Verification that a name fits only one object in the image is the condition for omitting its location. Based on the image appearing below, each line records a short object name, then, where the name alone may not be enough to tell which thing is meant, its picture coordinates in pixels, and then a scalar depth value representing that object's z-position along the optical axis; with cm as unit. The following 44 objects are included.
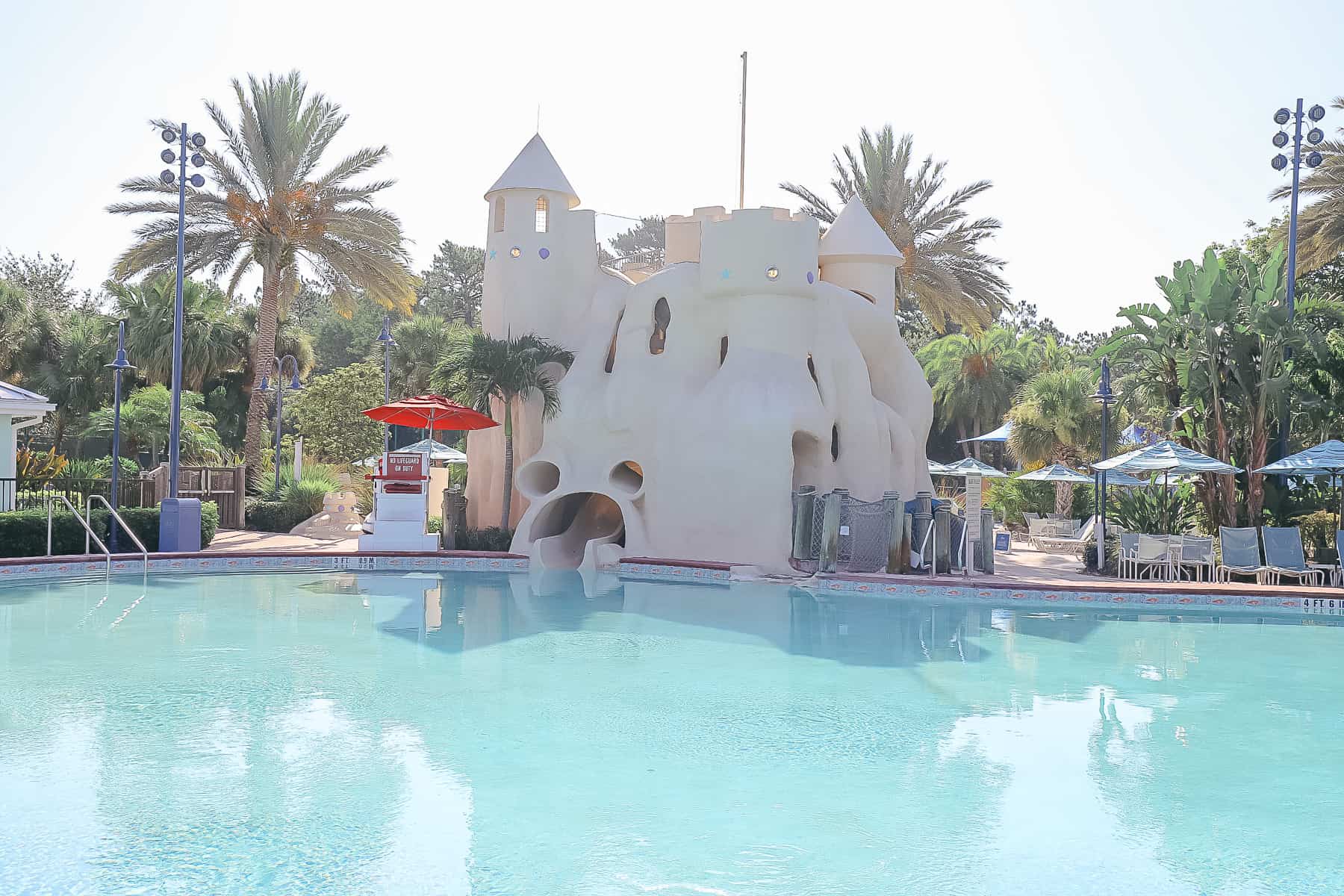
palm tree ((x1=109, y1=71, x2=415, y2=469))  2512
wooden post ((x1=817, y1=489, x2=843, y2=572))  1798
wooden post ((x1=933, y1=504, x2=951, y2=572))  1811
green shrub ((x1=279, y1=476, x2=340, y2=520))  2502
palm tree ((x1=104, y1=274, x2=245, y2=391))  3080
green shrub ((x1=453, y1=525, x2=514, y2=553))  2106
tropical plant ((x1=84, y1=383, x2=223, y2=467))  2819
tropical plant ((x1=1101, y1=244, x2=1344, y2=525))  1914
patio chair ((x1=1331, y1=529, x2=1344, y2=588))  1739
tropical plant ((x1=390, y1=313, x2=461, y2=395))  3638
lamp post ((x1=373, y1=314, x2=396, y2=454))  2429
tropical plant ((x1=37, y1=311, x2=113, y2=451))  3262
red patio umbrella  2033
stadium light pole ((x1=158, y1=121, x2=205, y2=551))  1939
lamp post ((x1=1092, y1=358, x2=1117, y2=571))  1916
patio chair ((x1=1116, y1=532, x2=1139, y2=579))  1858
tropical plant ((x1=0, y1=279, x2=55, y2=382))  3241
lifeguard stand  2055
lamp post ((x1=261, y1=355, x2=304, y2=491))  2523
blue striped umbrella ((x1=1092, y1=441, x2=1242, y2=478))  1780
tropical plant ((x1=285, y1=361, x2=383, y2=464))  3127
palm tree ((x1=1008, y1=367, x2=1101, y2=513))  3041
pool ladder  1709
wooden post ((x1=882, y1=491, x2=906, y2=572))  1827
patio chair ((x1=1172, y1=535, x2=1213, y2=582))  1784
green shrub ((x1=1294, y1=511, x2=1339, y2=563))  1884
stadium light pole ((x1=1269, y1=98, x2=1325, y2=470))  1970
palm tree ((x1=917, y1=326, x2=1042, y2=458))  4116
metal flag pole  2406
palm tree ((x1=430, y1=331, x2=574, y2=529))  2019
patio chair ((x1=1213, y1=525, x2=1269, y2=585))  1770
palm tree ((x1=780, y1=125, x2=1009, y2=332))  2964
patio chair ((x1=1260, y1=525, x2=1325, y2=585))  1758
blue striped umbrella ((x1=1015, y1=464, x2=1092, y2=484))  2539
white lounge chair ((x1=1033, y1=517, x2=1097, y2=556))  2373
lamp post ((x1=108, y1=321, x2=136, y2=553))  1931
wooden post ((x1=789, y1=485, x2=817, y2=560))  1838
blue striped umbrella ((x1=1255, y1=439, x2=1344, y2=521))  1731
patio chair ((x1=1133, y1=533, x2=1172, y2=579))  1828
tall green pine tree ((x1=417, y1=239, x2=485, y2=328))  6062
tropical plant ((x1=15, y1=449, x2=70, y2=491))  2102
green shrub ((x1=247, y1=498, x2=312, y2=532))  2478
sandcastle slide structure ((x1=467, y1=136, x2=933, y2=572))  1906
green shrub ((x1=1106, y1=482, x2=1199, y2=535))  2031
